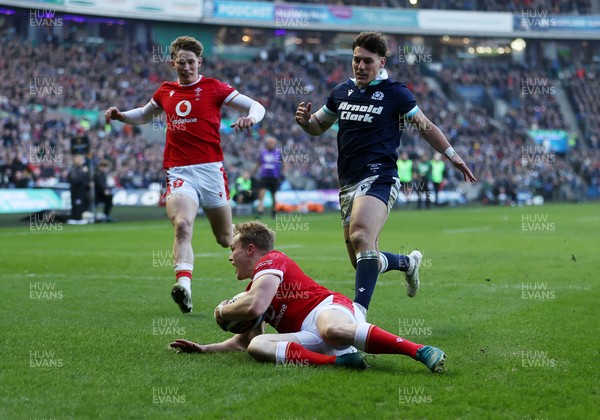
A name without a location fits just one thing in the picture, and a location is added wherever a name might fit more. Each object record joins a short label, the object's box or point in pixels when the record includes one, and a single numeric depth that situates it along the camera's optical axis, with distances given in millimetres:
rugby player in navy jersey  14492
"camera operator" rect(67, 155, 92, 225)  45375
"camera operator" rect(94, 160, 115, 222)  47469
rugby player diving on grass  10934
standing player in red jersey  17047
